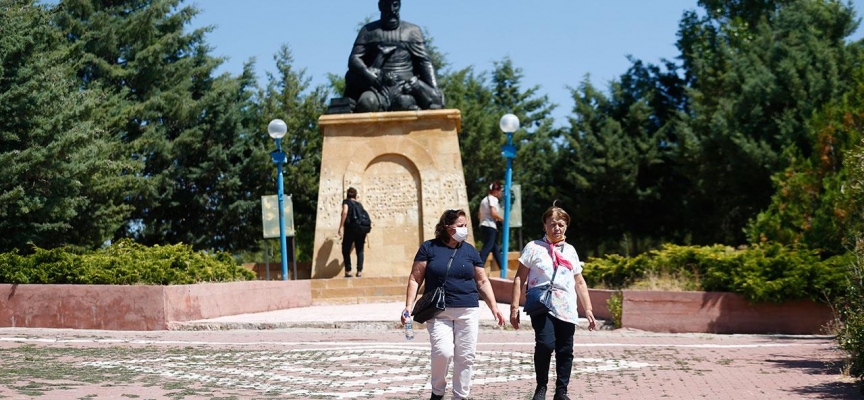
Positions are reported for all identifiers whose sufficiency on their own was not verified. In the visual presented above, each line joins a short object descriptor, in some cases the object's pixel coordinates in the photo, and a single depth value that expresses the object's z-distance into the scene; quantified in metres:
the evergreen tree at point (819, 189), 17.80
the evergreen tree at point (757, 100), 34.09
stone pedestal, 24.38
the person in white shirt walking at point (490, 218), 22.44
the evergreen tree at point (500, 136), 41.47
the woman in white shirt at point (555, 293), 9.73
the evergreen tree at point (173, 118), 32.97
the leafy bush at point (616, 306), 17.23
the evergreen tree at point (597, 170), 40.50
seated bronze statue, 25.09
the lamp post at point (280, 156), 23.92
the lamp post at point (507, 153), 23.41
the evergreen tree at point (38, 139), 21.14
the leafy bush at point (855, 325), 10.61
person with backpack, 22.83
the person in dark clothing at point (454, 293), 9.53
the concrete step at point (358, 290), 22.41
